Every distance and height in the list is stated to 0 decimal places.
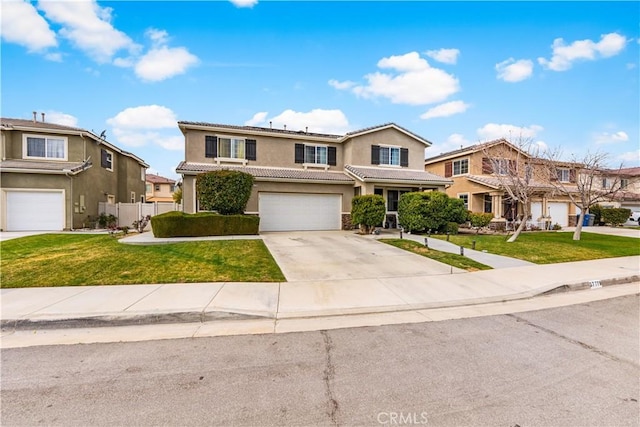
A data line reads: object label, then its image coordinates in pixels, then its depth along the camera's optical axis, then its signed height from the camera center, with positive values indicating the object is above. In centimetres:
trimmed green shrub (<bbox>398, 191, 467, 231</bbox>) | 1530 +3
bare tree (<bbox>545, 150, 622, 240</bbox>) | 1408 +248
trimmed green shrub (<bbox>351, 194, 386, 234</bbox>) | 1548 +8
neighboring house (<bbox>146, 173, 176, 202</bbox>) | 4284 +355
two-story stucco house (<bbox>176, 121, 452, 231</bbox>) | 1697 +290
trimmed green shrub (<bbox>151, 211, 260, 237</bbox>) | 1256 -60
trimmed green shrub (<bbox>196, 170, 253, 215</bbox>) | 1365 +107
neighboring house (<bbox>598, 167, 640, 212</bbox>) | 2536 +123
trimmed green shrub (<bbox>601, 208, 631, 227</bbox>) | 2402 -38
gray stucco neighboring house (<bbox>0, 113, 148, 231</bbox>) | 1572 +207
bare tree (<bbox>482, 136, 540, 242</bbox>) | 1386 +319
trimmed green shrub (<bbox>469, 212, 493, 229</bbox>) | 1772 -47
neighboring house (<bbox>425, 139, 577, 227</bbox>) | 2080 +172
